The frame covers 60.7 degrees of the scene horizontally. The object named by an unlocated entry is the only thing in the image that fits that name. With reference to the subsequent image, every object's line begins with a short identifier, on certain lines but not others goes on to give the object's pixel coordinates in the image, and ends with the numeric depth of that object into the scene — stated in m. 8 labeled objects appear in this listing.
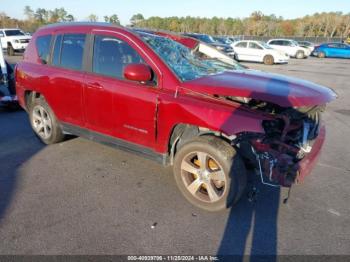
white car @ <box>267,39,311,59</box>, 28.56
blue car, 30.11
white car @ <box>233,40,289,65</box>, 21.77
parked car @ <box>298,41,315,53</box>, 31.41
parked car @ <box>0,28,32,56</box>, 23.48
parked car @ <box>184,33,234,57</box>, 21.83
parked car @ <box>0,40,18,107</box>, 7.70
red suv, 3.04
